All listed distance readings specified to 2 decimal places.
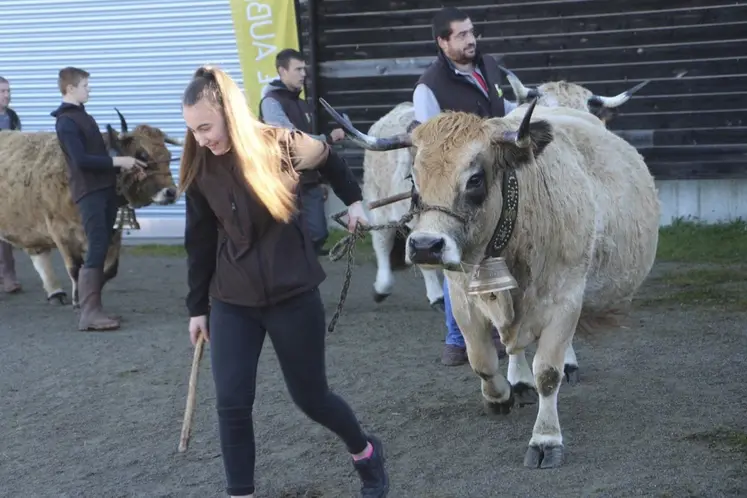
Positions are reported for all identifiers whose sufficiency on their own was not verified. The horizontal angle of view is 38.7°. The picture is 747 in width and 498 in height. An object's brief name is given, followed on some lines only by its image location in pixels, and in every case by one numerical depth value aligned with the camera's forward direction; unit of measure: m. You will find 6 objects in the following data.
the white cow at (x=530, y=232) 4.86
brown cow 9.88
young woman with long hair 4.27
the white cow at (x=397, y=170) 8.59
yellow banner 12.62
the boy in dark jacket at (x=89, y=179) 8.95
